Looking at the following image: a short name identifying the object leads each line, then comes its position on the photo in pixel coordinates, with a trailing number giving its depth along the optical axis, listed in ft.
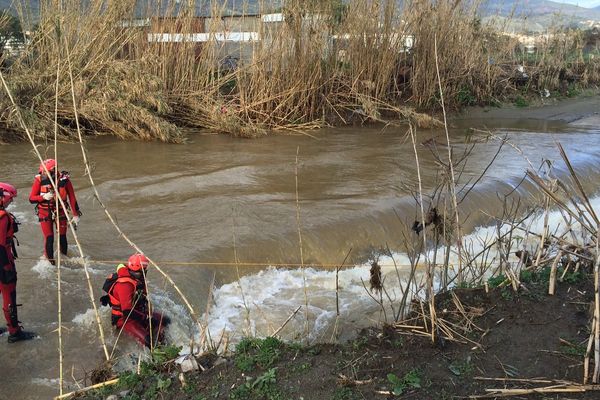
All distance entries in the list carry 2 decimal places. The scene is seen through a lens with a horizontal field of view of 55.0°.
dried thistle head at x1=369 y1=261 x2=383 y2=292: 10.47
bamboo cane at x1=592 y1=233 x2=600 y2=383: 8.32
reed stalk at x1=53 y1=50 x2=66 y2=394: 9.60
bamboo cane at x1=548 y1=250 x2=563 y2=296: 10.75
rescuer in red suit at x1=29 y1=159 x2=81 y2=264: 18.47
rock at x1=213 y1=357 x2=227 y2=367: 10.19
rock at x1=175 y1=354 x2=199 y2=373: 9.92
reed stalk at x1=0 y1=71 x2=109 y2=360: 9.80
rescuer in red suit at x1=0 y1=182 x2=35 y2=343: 13.99
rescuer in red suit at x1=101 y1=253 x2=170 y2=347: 14.38
